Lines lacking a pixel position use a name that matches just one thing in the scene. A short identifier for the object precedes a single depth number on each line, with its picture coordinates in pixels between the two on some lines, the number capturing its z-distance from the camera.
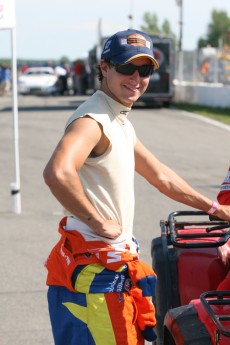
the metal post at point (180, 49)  37.34
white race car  43.56
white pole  10.40
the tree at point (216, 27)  141.62
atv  4.32
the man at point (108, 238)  3.48
